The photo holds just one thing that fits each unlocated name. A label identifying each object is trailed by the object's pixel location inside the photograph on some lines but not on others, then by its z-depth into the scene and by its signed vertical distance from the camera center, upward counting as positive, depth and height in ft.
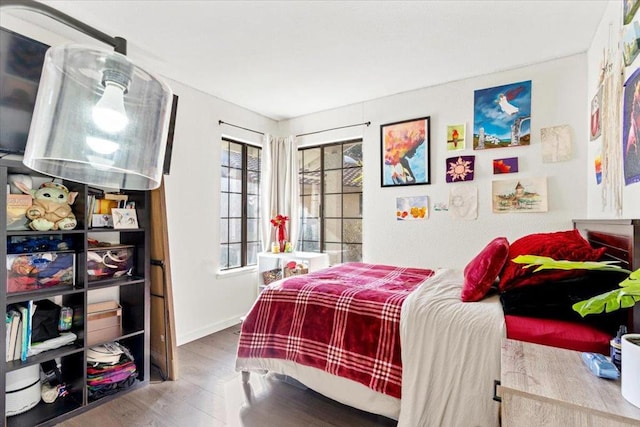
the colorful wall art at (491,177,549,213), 8.89 +0.66
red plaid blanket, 5.56 -2.19
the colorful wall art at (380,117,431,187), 10.62 +2.31
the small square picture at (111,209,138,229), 7.38 +0.00
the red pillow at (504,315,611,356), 4.13 -1.63
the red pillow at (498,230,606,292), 4.87 -0.63
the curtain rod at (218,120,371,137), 11.44 +3.59
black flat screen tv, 5.80 +2.58
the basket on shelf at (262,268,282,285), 12.42 -2.31
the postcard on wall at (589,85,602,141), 7.09 +2.41
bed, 4.79 -2.13
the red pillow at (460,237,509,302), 5.72 -1.03
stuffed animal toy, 6.12 +0.21
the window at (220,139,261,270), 11.93 +0.52
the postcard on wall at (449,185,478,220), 9.83 +0.51
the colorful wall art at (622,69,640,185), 4.72 +1.40
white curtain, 13.08 +1.37
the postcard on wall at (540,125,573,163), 8.57 +2.07
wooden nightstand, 2.57 -1.60
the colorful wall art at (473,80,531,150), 9.07 +3.06
